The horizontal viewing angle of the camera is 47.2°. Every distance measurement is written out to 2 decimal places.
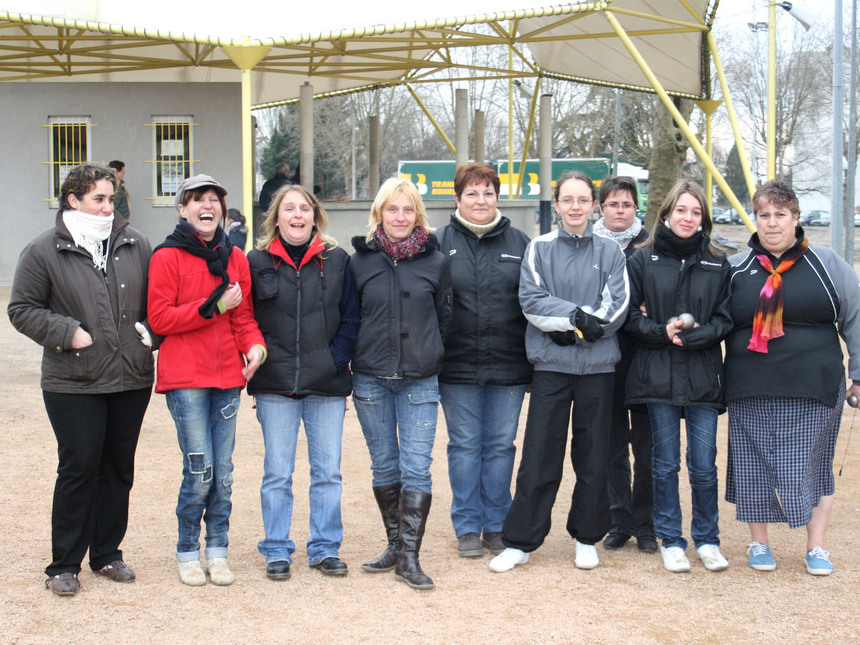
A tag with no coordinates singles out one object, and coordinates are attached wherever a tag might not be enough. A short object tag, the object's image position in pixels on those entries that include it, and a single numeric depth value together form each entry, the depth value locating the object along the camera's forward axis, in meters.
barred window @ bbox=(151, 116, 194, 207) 17.69
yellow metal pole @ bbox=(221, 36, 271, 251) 10.74
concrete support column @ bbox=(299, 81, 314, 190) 15.28
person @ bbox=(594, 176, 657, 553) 5.04
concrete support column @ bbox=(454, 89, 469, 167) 16.64
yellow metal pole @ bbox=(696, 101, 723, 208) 15.32
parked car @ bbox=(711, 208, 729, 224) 50.22
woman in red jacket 4.30
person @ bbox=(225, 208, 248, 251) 12.31
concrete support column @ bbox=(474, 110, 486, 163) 20.38
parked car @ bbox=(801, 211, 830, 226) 52.25
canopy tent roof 10.66
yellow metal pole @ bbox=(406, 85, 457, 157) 18.86
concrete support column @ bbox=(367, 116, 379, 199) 20.72
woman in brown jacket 4.22
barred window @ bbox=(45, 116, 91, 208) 17.78
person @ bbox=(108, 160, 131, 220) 12.04
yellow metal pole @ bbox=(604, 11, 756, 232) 11.35
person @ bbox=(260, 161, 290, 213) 14.56
